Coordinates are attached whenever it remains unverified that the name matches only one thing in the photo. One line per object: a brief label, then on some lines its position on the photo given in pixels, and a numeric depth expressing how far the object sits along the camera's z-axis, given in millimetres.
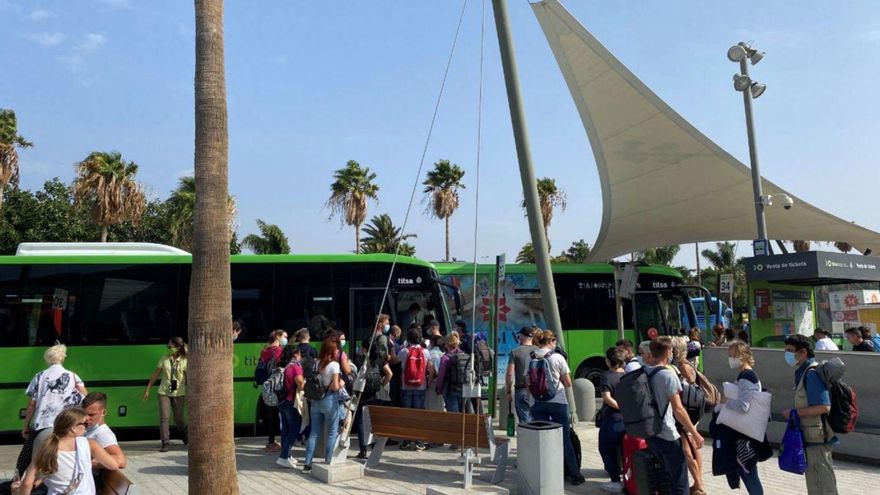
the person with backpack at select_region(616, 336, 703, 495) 5312
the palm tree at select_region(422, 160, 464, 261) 48750
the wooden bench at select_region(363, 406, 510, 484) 7445
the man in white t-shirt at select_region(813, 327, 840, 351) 10605
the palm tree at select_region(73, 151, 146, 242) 32156
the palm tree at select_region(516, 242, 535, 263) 54094
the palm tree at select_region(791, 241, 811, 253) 57278
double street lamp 14039
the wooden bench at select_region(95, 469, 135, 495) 4609
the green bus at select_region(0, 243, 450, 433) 10938
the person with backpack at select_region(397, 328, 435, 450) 9477
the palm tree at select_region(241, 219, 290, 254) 44366
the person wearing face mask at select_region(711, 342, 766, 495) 5840
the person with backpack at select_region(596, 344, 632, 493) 7215
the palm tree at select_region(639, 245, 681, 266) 58494
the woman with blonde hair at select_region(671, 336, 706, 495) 6652
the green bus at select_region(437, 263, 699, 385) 15453
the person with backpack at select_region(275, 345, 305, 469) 8438
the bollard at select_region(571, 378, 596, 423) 11422
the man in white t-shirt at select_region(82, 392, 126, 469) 4730
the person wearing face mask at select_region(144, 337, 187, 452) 9789
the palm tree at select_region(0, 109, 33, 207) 30859
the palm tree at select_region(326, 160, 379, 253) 46812
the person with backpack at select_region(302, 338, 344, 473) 7930
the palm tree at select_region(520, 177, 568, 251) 47969
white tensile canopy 17375
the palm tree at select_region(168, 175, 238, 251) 38531
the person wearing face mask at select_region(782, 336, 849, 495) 5480
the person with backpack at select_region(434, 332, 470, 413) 9406
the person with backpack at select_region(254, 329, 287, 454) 9477
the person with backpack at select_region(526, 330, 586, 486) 7367
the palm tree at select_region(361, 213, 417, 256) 52594
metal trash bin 6660
